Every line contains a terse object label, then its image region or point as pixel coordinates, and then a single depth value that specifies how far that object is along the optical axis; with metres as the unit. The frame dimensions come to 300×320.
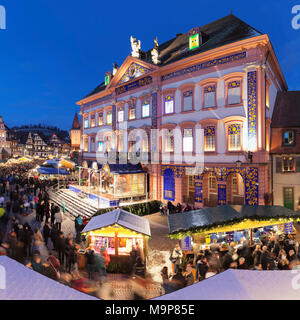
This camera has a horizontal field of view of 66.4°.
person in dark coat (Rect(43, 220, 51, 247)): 12.15
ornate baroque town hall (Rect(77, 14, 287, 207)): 16.11
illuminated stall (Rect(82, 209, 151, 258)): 9.84
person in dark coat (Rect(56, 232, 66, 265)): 10.47
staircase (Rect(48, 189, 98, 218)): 18.41
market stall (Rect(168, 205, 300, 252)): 9.77
